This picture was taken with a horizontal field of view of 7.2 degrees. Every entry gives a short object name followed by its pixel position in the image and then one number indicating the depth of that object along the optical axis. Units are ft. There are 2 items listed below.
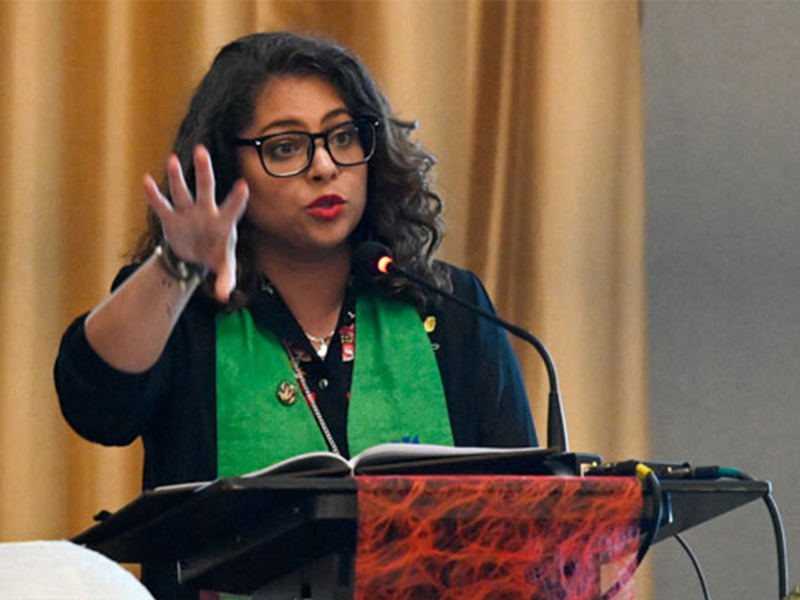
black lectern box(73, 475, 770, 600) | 18.09
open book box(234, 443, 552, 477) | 18.21
